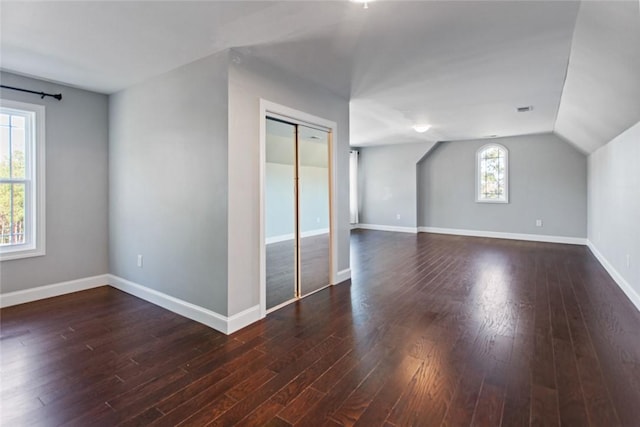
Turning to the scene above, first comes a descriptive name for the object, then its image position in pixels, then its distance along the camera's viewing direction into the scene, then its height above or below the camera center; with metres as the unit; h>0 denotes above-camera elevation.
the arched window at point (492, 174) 7.66 +0.91
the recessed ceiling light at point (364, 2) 2.00 +1.31
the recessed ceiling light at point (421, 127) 5.90 +1.56
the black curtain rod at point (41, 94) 3.29 +1.30
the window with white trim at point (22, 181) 3.40 +0.36
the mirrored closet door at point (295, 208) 3.34 +0.05
